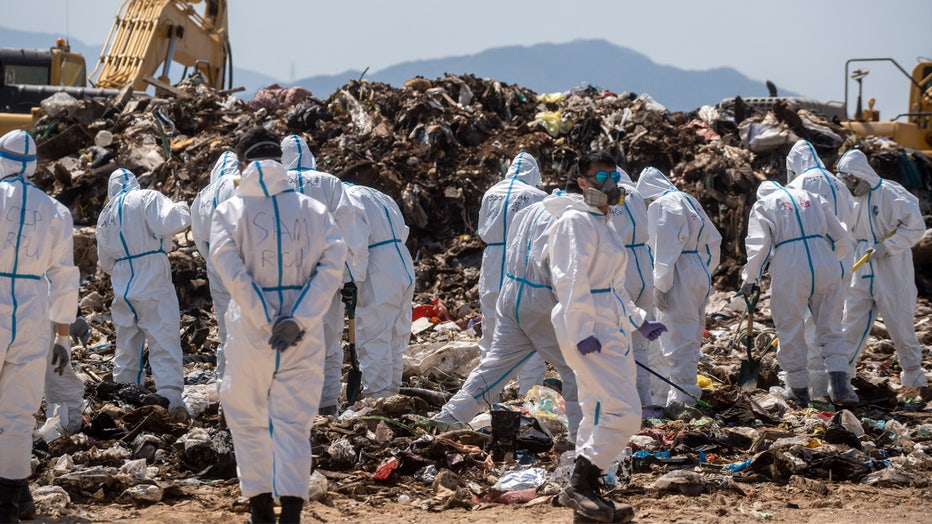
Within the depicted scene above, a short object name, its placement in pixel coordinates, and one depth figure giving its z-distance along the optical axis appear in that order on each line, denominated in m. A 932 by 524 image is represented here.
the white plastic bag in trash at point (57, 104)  36.00
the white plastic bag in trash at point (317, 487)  12.34
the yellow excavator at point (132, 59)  39.47
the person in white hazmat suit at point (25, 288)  11.48
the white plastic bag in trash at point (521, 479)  12.74
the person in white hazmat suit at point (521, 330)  14.02
